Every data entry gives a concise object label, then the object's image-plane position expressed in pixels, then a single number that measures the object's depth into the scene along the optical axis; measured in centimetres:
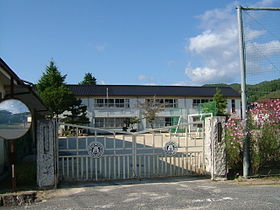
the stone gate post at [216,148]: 862
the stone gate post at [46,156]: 763
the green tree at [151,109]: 3794
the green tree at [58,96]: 2962
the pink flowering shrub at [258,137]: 895
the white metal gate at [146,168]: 842
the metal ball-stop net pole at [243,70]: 891
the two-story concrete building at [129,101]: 3888
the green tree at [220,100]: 3803
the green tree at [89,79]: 7038
